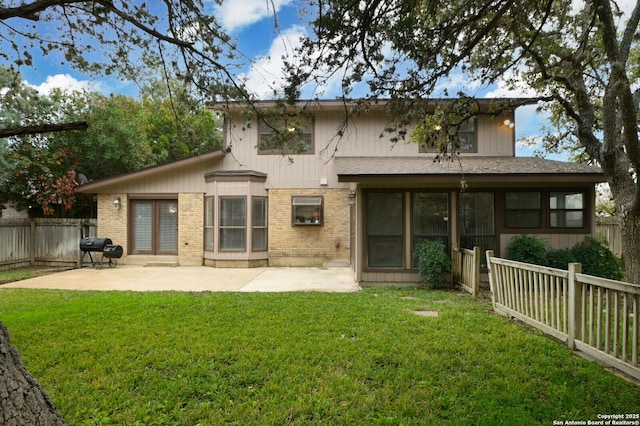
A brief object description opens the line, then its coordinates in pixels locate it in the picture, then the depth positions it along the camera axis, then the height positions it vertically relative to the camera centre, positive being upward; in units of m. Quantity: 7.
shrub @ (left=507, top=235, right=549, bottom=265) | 7.32 -0.82
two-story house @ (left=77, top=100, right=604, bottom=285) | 10.59 +0.62
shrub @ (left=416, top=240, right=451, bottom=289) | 7.41 -1.13
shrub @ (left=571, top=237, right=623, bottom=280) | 7.18 -1.02
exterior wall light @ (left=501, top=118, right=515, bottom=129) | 10.39 +2.92
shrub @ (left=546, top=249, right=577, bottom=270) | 7.24 -0.98
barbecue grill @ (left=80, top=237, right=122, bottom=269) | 10.27 -1.05
